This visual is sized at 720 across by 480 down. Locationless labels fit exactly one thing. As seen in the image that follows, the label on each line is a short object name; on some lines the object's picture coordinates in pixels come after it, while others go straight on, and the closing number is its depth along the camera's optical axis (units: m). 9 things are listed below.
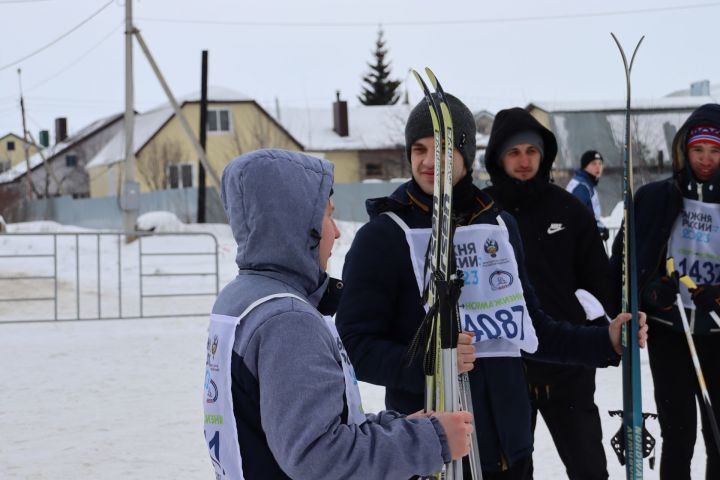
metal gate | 11.28
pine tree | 53.41
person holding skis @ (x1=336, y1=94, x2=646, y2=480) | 2.39
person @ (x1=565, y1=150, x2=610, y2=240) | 7.82
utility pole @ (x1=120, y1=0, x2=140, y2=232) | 17.44
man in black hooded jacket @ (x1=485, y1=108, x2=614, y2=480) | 3.29
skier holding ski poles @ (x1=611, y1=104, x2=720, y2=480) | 3.41
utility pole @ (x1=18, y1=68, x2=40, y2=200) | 37.22
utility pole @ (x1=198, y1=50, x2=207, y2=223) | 25.36
